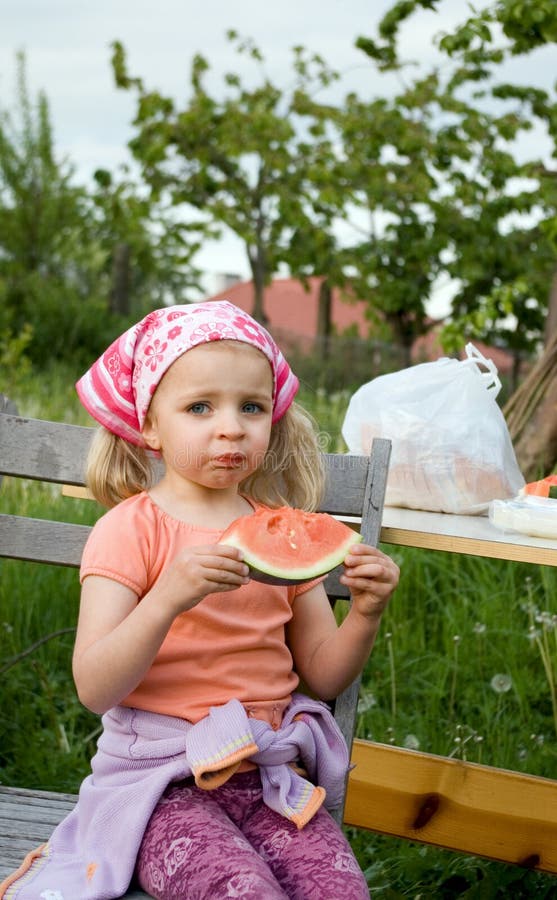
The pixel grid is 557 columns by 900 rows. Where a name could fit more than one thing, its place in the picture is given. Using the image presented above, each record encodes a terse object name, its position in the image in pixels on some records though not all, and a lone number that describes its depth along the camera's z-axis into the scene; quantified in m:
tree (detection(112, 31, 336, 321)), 13.41
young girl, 1.85
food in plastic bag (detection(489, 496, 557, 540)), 2.35
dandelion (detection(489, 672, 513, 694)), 3.64
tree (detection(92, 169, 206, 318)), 14.49
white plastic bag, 2.84
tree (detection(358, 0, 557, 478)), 13.20
